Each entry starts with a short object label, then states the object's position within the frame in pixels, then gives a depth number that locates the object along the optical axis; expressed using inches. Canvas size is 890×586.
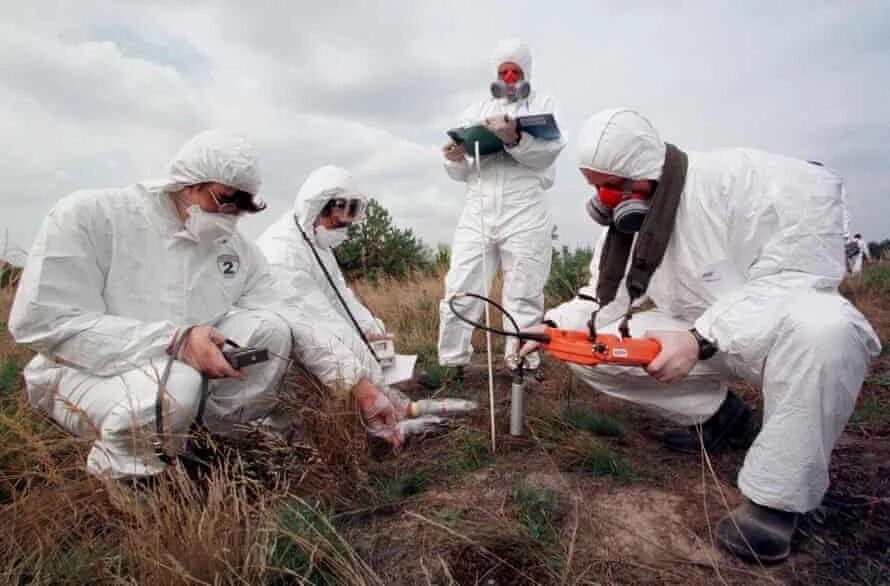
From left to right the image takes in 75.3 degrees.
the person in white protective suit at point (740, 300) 66.7
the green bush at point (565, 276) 280.4
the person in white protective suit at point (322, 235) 132.6
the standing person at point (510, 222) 152.1
